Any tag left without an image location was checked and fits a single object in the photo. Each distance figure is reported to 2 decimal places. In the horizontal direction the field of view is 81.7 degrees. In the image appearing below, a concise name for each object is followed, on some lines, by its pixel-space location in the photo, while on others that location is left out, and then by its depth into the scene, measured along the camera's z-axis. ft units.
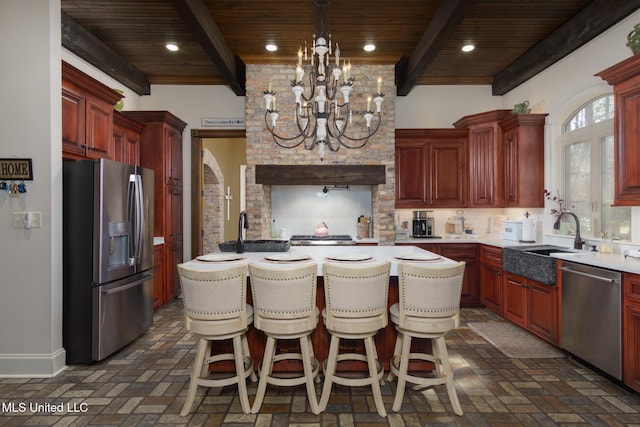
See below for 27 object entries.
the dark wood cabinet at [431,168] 17.72
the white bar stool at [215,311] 7.37
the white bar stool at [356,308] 7.43
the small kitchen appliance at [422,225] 18.15
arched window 12.11
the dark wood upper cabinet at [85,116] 10.73
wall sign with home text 9.57
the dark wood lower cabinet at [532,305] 11.27
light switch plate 9.62
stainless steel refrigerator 10.15
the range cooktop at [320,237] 17.35
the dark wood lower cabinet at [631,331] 8.25
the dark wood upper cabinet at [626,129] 9.32
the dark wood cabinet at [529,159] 15.10
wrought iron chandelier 8.92
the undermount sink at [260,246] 10.77
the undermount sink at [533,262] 11.26
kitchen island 9.09
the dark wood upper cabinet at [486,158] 16.35
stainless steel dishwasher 8.82
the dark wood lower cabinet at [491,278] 14.60
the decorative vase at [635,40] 9.46
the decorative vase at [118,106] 14.73
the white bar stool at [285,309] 7.37
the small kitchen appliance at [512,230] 15.38
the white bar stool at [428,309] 7.51
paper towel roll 15.03
